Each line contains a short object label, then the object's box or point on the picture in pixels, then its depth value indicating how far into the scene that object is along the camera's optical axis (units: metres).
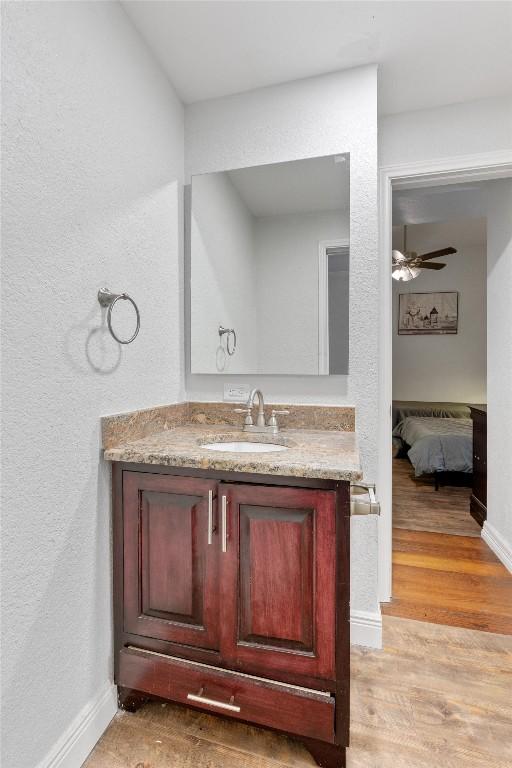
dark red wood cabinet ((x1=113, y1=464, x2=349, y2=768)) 1.20
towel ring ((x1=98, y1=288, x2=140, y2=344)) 1.38
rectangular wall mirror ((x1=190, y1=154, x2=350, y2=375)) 1.86
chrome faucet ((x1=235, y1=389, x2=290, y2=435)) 1.82
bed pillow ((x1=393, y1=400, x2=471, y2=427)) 5.40
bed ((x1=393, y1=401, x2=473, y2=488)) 3.93
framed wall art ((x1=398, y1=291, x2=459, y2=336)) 6.17
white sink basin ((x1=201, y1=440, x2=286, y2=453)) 1.73
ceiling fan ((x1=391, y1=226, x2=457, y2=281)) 4.38
